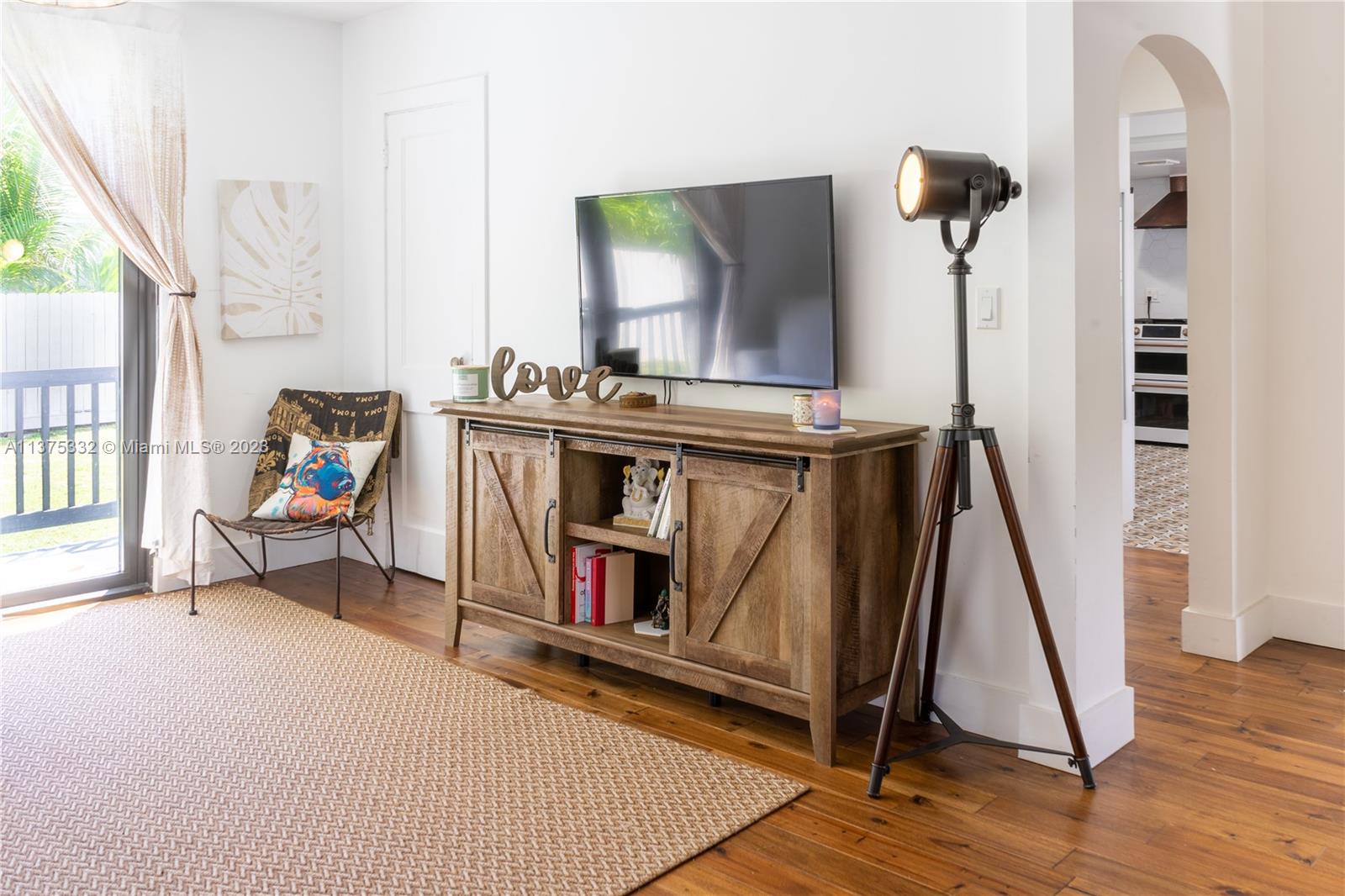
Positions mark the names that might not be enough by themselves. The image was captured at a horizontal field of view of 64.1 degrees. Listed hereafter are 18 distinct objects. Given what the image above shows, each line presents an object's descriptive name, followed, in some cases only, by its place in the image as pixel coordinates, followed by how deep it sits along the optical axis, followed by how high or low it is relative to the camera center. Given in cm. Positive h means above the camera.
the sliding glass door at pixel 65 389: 425 +29
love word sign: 372 +28
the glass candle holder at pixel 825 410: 292 +13
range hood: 884 +205
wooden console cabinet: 286 -24
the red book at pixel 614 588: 353 -43
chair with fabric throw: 448 -3
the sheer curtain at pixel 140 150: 415 +126
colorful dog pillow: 450 -9
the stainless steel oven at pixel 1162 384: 895 +62
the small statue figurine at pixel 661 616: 346 -51
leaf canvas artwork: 483 +92
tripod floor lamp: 266 +9
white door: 460 +84
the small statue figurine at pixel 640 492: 350 -11
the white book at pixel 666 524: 332 -21
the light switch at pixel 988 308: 297 +42
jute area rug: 232 -83
